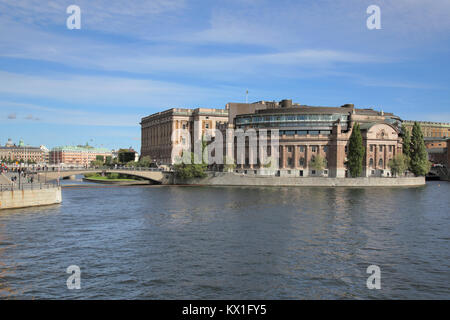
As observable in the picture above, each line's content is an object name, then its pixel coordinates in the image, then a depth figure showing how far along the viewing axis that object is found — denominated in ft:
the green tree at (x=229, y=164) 437.17
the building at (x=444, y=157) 606.05
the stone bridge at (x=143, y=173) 380.78
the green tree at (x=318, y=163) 421.18
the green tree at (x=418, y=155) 441.68
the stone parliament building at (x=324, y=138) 433.89
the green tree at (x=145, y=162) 558.97
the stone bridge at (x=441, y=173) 554.87
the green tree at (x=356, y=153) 393.19
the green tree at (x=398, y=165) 423.64
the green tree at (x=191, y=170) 421.59
